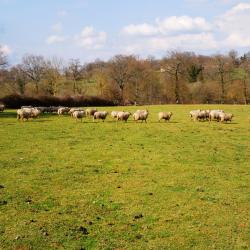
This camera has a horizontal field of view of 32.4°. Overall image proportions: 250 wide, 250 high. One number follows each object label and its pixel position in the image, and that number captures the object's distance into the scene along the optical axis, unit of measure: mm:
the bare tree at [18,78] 109625
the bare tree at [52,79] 99250
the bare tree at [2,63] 79375
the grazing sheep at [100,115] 42312
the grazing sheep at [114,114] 43681
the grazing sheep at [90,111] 48138
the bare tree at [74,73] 113075
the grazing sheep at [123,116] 41281
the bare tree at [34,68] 110338
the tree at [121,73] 104250
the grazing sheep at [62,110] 51688
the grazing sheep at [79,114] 42594
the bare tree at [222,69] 105838
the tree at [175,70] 102812
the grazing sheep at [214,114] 42375
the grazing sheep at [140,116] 41156
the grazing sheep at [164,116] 42156
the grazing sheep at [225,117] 41312
